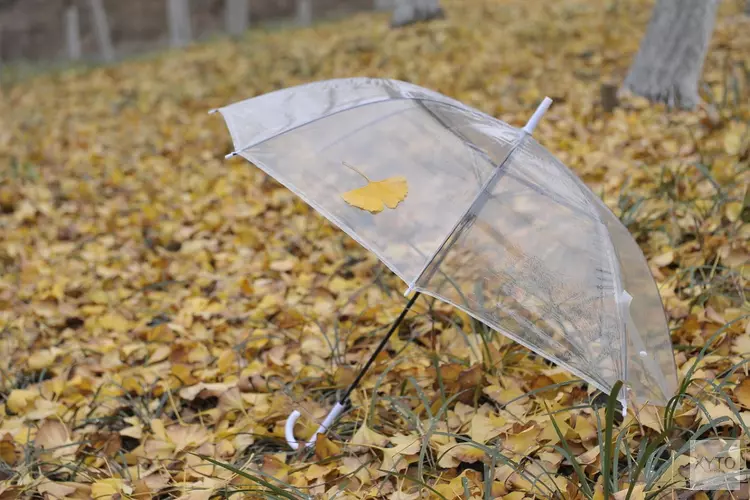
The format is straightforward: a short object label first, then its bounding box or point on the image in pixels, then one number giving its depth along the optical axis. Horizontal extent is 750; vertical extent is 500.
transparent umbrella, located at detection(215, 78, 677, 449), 1.51
